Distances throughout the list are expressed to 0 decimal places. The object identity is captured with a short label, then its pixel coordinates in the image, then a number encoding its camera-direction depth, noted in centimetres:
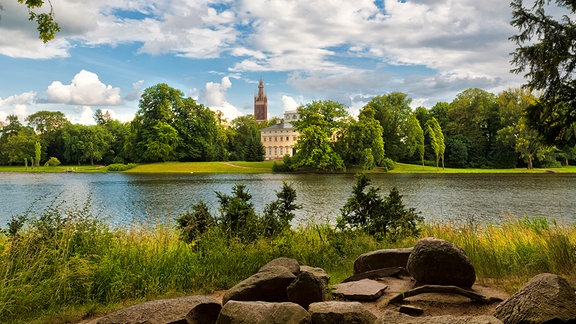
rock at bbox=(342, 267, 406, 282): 601
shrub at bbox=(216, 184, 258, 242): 844
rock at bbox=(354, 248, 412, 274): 632
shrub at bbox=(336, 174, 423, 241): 947
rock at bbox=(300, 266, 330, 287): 540
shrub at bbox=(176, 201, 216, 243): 821
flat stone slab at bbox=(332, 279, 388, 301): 520
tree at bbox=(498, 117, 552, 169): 5997
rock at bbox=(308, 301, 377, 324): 420
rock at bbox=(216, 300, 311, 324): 417
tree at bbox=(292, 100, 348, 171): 6075
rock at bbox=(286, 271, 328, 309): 500
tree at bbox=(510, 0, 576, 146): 729
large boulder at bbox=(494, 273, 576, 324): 382
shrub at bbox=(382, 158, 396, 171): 6353
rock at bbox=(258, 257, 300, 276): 572
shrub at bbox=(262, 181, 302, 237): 886
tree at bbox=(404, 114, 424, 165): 6675
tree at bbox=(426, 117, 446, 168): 6214
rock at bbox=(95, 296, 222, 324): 450
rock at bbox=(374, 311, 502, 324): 355
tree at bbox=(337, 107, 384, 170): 6119
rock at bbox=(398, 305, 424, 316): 461
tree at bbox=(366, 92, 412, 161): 7266
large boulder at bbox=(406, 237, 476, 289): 527
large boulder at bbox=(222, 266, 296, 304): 504
